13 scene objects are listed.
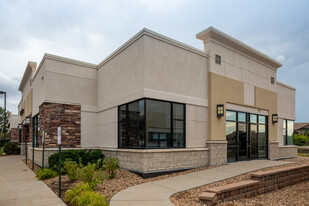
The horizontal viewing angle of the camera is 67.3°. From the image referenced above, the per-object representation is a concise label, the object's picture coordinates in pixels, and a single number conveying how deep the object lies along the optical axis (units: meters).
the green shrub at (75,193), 5.97
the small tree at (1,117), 39.64
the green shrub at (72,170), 8.18
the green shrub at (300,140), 34.41
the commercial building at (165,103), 9.31
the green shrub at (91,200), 5.28
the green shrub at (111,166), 8.52
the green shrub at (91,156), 10.48
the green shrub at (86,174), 7.17
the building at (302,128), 47.97
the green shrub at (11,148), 22.49
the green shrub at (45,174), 9.20
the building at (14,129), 33.12
